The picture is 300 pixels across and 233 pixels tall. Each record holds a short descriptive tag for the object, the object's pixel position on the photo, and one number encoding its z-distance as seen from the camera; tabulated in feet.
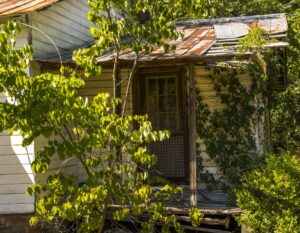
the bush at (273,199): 25.02
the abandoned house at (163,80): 28.86
